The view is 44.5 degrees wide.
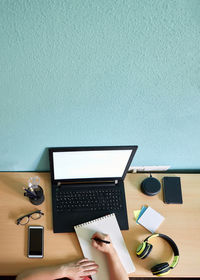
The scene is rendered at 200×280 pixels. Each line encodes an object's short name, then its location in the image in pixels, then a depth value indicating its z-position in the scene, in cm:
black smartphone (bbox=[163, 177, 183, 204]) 125
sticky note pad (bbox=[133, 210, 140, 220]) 121
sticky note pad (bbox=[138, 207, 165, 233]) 119
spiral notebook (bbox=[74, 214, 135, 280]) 110
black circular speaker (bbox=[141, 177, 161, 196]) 124
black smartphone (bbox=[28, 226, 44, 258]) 108
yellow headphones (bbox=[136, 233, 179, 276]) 107
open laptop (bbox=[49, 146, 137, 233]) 106
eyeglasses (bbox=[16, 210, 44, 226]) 114
